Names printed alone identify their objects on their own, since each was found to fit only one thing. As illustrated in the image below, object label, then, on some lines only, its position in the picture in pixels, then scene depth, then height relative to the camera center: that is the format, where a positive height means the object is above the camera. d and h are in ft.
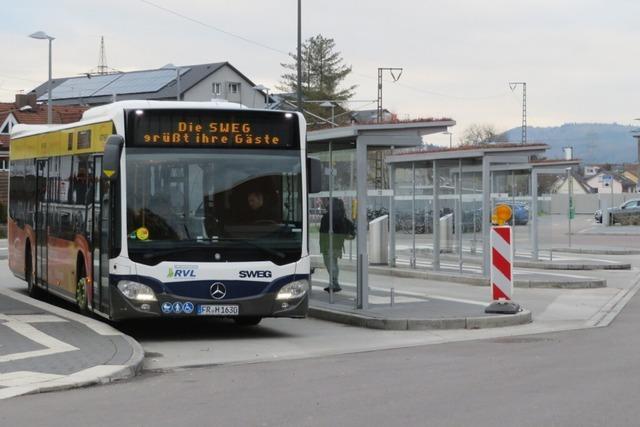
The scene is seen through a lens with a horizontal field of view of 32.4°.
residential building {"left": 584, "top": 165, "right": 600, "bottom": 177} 578.66 +17.79
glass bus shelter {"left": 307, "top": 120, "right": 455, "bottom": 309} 54.08 +0.53
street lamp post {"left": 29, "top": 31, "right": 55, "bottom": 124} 132.05 +20.49
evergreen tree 322.34 +40.03
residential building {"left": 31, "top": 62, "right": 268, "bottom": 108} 275.18 +32.19
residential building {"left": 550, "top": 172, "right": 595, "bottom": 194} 499.51 +8.15
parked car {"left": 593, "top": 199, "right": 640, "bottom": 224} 216.95 -0.45
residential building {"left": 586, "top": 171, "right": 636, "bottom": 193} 507.59 +8.97
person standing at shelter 57.93 -1.70
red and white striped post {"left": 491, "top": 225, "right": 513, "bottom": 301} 51.96 -2.35
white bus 42.96 -0.26
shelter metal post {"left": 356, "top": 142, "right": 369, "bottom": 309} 53.78 -1.03
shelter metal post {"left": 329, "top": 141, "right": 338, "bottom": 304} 58.03 -2.59
